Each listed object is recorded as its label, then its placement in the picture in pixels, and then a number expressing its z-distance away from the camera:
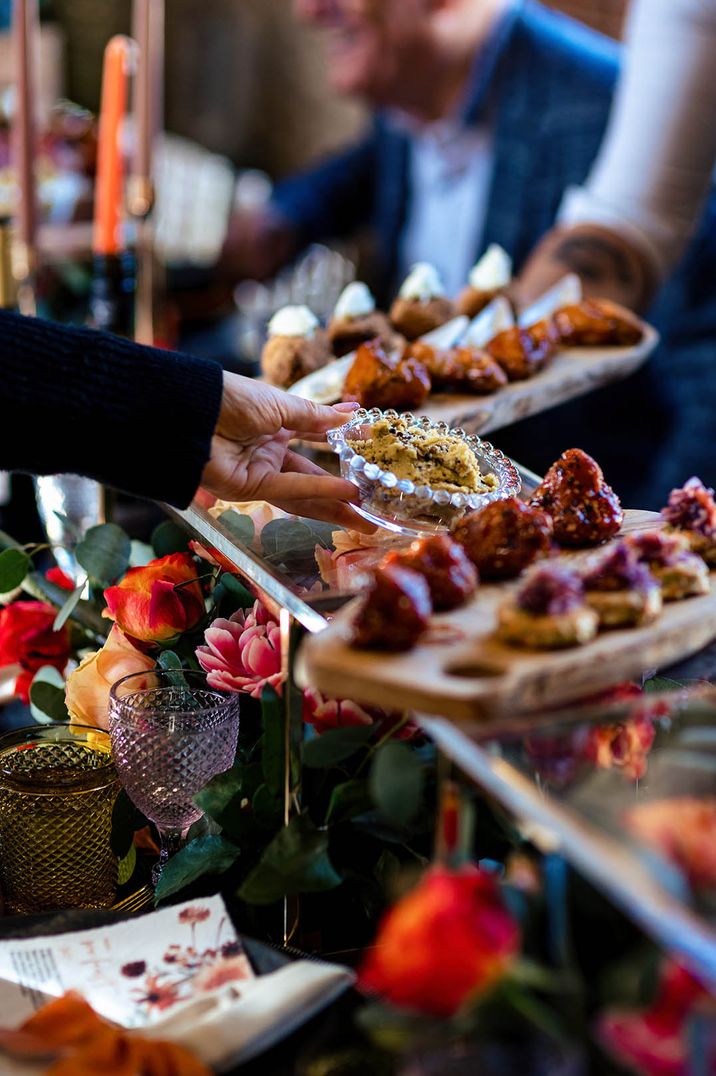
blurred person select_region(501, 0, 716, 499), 2.10
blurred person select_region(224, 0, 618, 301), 2.81
